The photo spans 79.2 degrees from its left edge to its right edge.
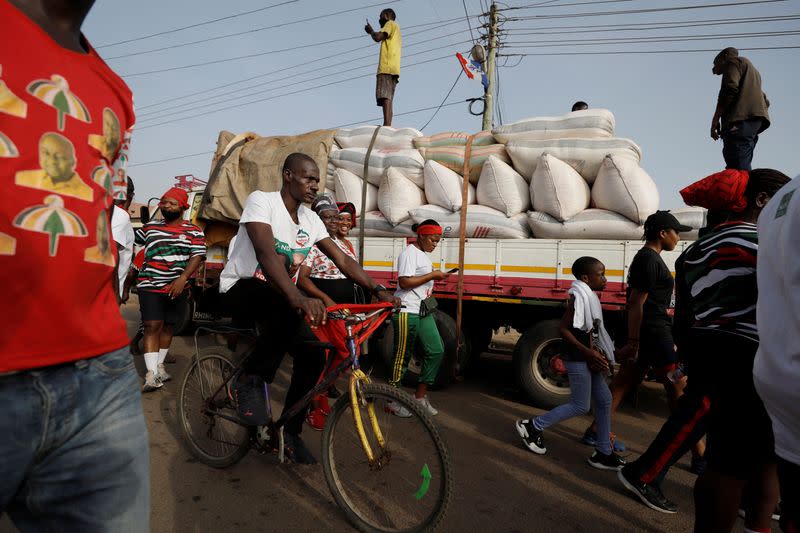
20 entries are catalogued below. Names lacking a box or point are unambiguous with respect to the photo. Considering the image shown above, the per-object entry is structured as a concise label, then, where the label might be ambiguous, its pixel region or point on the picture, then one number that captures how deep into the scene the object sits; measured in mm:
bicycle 2145
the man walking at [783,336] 1096
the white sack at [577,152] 4504
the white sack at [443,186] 5000
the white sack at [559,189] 4473
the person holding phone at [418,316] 4023
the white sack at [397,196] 5184
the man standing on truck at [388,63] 7219
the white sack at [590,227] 4336
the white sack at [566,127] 4699
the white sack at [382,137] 5570
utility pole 11422
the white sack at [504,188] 4820
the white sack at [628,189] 4254
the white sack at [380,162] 5289
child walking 3182
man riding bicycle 2527
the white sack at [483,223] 4734
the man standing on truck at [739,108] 4535
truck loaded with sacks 4398
